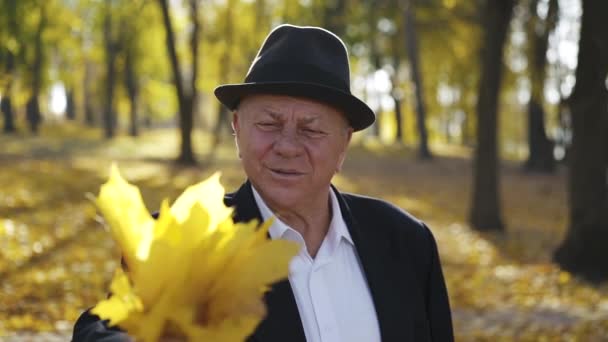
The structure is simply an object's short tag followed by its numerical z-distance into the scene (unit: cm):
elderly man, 233
